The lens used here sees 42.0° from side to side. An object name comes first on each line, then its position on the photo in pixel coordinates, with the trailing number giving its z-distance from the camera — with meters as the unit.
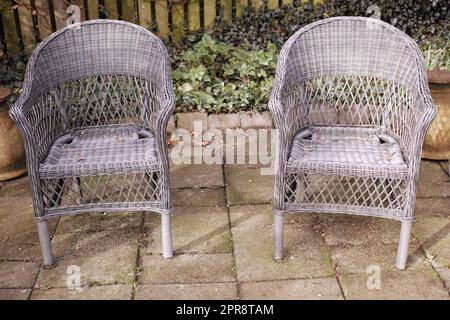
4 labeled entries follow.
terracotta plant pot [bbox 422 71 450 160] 3.74
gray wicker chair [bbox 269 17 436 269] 2.69
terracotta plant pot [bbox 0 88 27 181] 3.67
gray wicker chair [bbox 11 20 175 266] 2.74
